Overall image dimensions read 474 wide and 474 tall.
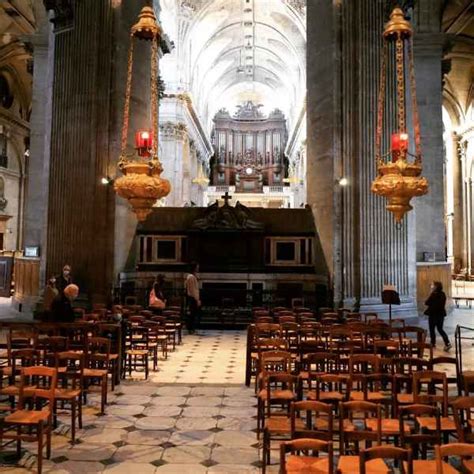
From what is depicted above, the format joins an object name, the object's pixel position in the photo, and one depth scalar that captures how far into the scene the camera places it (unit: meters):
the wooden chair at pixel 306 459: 3.20
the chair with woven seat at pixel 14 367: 5.36
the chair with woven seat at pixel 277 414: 4.49
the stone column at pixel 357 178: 12.94
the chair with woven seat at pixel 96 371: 6.26
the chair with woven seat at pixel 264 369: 5.57
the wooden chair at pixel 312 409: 3.81
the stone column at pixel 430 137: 17.22
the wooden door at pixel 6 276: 19.45
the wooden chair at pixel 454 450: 3.10
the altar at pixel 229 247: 15.30
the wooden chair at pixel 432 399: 4.65
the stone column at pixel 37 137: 17.50
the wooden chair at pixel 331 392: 5.02
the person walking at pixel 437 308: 10.45
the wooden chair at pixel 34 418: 4.50
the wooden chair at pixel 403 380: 5.12
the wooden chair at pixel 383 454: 3.09
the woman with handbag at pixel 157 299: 11.11
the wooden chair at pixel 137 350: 8.09
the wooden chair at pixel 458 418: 4.14
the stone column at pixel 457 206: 29.08
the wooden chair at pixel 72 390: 5.31
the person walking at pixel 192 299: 12.05
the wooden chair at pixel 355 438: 3.72
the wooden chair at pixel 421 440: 3.80
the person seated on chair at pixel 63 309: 8.05
